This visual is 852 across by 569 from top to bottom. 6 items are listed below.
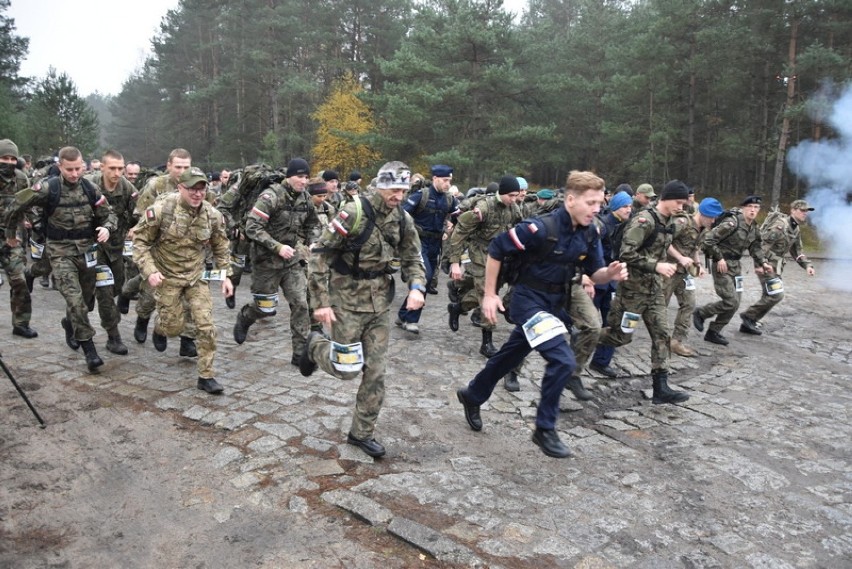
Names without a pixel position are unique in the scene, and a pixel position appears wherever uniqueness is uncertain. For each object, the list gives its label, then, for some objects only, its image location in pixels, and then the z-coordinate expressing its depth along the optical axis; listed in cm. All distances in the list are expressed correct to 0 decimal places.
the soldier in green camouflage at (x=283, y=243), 700
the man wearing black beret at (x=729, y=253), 928
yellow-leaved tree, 3534
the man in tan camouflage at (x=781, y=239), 1007
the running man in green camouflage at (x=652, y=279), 657
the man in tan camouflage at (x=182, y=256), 596
